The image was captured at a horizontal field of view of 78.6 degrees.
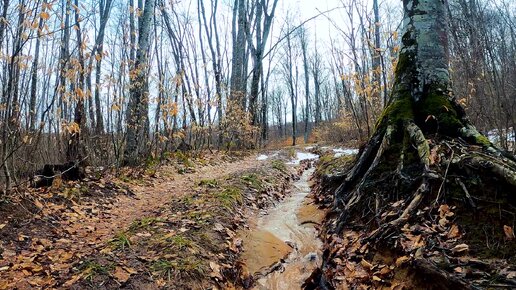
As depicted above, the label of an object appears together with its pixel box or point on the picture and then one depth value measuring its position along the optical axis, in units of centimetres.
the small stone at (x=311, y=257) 384
